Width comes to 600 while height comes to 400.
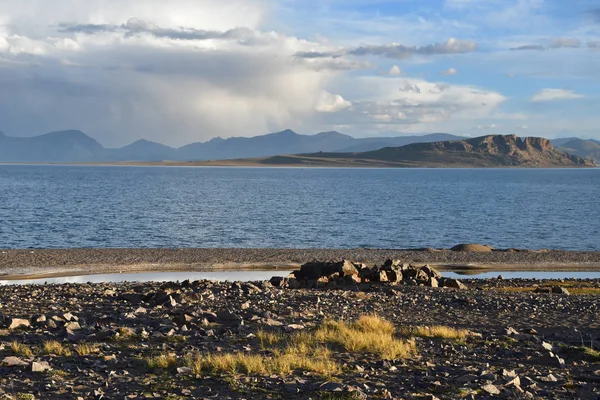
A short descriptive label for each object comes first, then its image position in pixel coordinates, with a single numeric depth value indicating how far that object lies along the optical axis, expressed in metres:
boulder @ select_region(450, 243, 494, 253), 52.66
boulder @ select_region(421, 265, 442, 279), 32.97
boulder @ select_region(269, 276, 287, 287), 30.45
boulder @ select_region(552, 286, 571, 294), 30.74
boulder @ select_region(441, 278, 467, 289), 31.45
